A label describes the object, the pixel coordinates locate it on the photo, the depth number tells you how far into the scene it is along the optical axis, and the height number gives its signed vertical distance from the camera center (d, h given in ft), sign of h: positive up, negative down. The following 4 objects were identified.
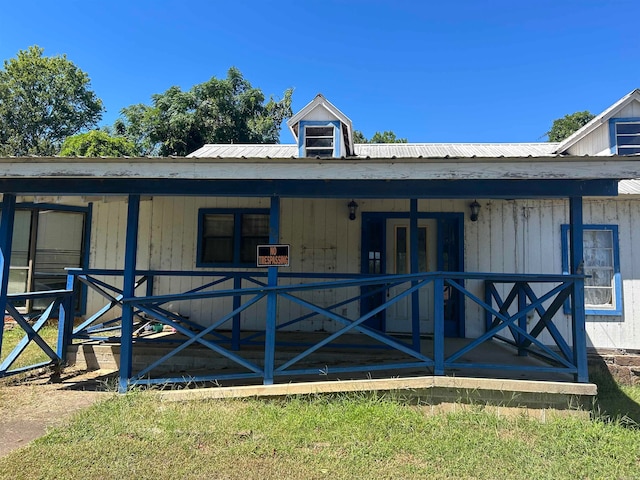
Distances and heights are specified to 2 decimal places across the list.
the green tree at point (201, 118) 65.77 +24.87
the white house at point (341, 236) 13.19 +1.75
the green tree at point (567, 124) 88.99 +33.94
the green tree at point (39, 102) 81.51 +34.17
